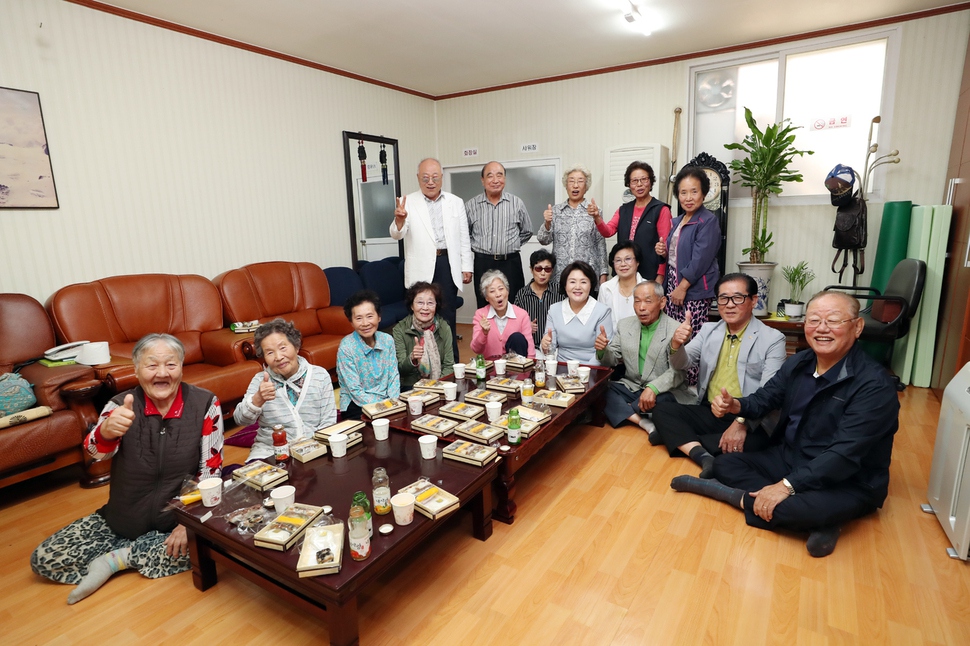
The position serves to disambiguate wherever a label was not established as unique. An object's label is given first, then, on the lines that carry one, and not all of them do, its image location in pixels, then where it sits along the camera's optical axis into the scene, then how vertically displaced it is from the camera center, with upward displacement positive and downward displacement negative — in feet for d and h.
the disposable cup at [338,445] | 6.56 -2.76
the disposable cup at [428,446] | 6.46 -2.75
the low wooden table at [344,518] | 4.59 -3.01
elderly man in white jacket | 13.04 -0.12
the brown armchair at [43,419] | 7.81 -2.85
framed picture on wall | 9.87 +1.70
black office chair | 11.50 -2.02
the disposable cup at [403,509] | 5.10 -2.80
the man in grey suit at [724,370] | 8.32 -2.59
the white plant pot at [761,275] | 14.44 -1.52
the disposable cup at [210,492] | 5.53 -2.79
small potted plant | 14.71 -1.67
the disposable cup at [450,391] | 8.34 -2.65
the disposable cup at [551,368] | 9.55 -2.65
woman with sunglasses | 11.72 -1.59
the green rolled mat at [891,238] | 12.86 -0.50
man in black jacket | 6.29 -2.82
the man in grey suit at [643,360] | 9.68 -2.76
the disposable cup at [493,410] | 7.52 -2.69
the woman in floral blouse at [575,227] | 12.42 -0.01
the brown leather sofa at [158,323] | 10.07 -1.87
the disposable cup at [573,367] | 9.39 -2.61
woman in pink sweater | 10.95 -2.17
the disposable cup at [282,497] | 5.36 -2.79
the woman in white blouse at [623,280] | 11.21 -1.25
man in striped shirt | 13.23 -0.05
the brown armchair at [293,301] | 12.72 -1.81
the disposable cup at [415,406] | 7.80 -2.70
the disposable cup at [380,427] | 7.02 -2.72
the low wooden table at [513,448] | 6.94 -3.12
